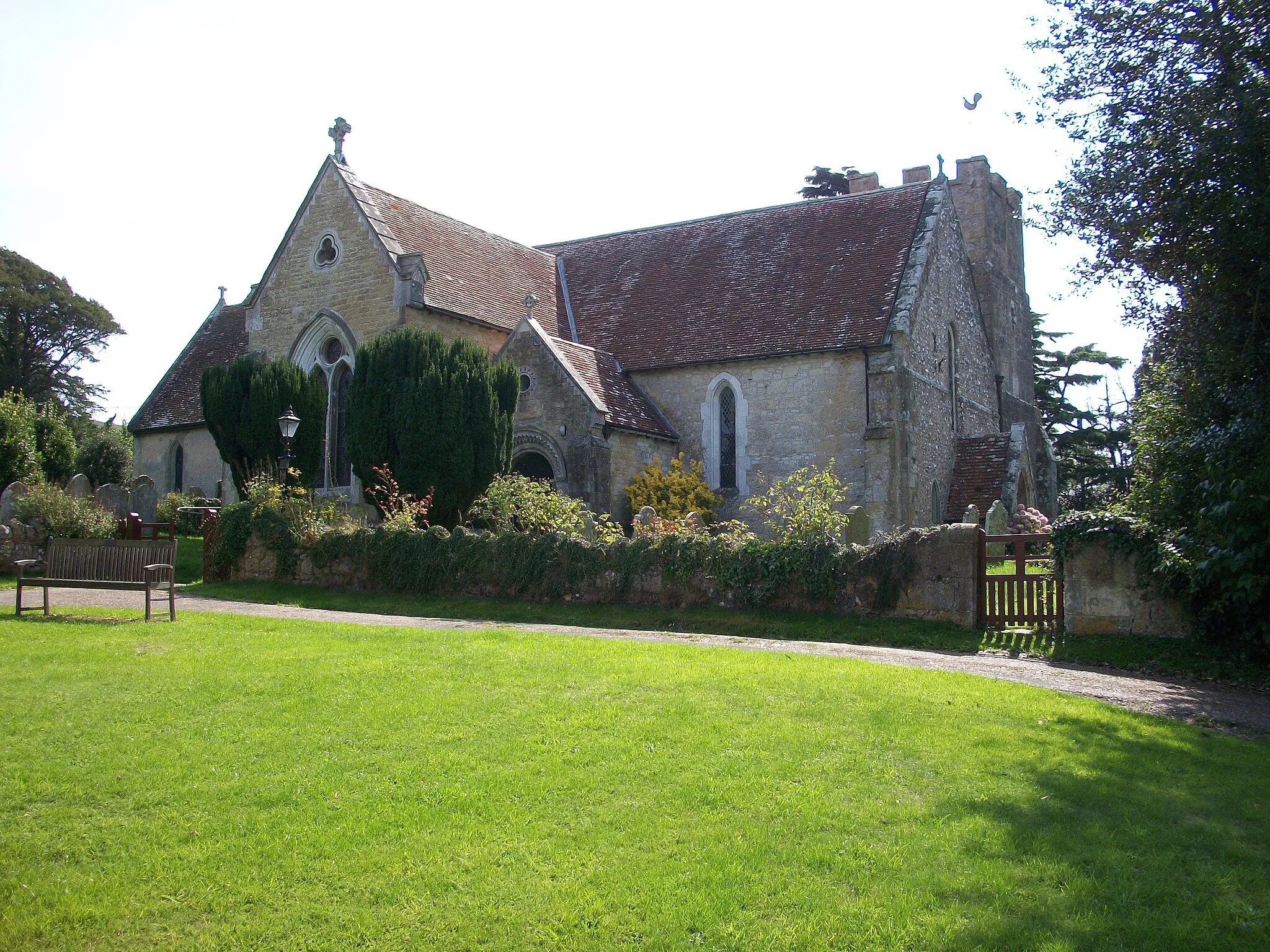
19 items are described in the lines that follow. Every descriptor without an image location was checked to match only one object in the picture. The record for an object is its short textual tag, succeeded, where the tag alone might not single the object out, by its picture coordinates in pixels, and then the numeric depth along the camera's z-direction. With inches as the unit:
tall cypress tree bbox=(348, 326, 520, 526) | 770.8
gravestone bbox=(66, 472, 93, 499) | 897.5
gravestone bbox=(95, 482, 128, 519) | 978.1
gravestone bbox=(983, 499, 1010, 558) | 790.5
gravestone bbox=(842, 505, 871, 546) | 644.7
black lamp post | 815.7
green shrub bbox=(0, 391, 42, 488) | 972.6
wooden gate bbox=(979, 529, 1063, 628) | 522.0
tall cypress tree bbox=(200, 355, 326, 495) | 878.4
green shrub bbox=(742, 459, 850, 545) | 582.6
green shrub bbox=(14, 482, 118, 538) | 775.7
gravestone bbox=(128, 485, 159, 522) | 1052.5
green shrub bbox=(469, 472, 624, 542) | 670.5
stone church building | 876.6
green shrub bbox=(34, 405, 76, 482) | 1181.7
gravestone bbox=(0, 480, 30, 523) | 794.8
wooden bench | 529.3
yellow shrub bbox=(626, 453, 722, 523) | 856.9
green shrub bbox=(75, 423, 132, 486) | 1427.2
